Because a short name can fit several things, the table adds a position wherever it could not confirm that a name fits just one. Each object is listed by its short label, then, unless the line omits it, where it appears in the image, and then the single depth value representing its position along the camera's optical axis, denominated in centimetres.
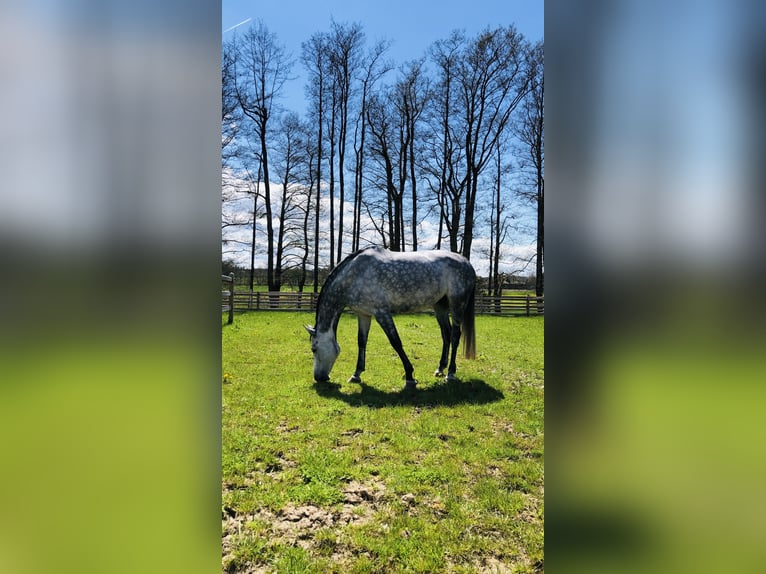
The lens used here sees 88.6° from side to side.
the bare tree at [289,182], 1944
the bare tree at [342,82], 1844
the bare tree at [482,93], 1722
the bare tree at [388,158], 1947
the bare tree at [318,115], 1861
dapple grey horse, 571
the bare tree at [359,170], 1914
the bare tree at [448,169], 1888
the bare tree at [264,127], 1850
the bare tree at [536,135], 1638
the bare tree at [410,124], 1916
